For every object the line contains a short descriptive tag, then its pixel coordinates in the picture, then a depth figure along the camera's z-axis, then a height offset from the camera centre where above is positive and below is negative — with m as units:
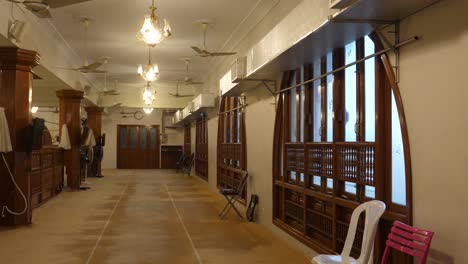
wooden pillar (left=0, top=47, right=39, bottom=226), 7.10 +0.33
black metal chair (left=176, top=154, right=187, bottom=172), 20.29 -0.69
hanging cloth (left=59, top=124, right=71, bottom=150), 11.76 +0.21
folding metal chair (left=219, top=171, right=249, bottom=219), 7.99 -0.75
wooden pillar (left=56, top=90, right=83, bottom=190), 12.23 +0.69
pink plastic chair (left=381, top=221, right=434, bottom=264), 2.91 -0.62
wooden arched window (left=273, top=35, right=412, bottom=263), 3.76 -0.01
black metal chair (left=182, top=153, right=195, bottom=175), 18.61 -0.63
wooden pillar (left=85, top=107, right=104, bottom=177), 17.12 +0.96
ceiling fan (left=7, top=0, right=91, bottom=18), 4.22 +1.31
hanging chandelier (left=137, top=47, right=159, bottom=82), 8.09 +1.35
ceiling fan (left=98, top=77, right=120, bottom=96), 14.49 +2.23
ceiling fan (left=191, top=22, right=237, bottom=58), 7.97 +1.69
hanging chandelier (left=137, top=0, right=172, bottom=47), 5.76 +1.44
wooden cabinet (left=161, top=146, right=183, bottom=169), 23.75 -0.37
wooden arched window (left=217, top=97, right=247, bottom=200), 9.16 +0.12
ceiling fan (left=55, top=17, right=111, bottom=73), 8.41 +2.30
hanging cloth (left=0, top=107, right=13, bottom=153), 6.76 +0.18
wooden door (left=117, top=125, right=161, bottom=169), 23.41 +0.07
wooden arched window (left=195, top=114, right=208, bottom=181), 15.02 +0.01
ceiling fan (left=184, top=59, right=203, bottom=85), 12.46 +2.30
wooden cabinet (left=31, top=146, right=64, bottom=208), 9.12 -0.55
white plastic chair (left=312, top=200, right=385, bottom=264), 3.37 -0.66
